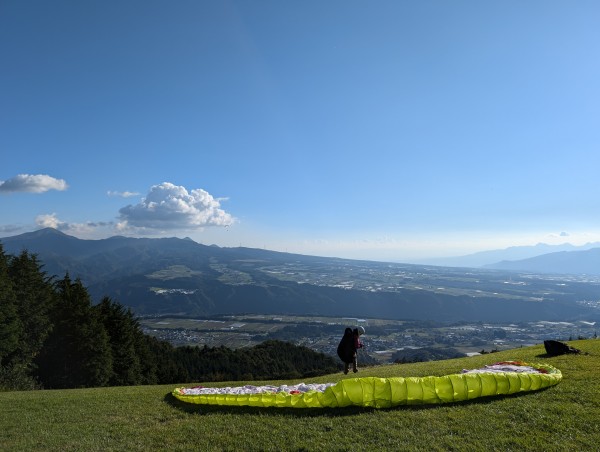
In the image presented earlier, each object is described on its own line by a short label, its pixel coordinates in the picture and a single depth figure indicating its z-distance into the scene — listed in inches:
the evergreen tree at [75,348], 1707.7
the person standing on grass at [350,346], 795.6
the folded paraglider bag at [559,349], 824.9
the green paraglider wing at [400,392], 504.4
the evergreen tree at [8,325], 1481.3
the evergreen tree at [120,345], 1958.5
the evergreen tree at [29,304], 1664.6
